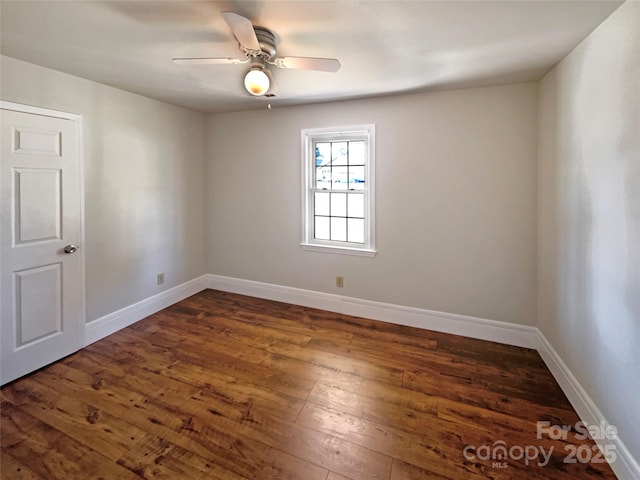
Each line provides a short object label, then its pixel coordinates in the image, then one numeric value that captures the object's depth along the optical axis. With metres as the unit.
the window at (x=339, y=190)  3.34
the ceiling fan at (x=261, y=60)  1.66
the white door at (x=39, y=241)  2.22
